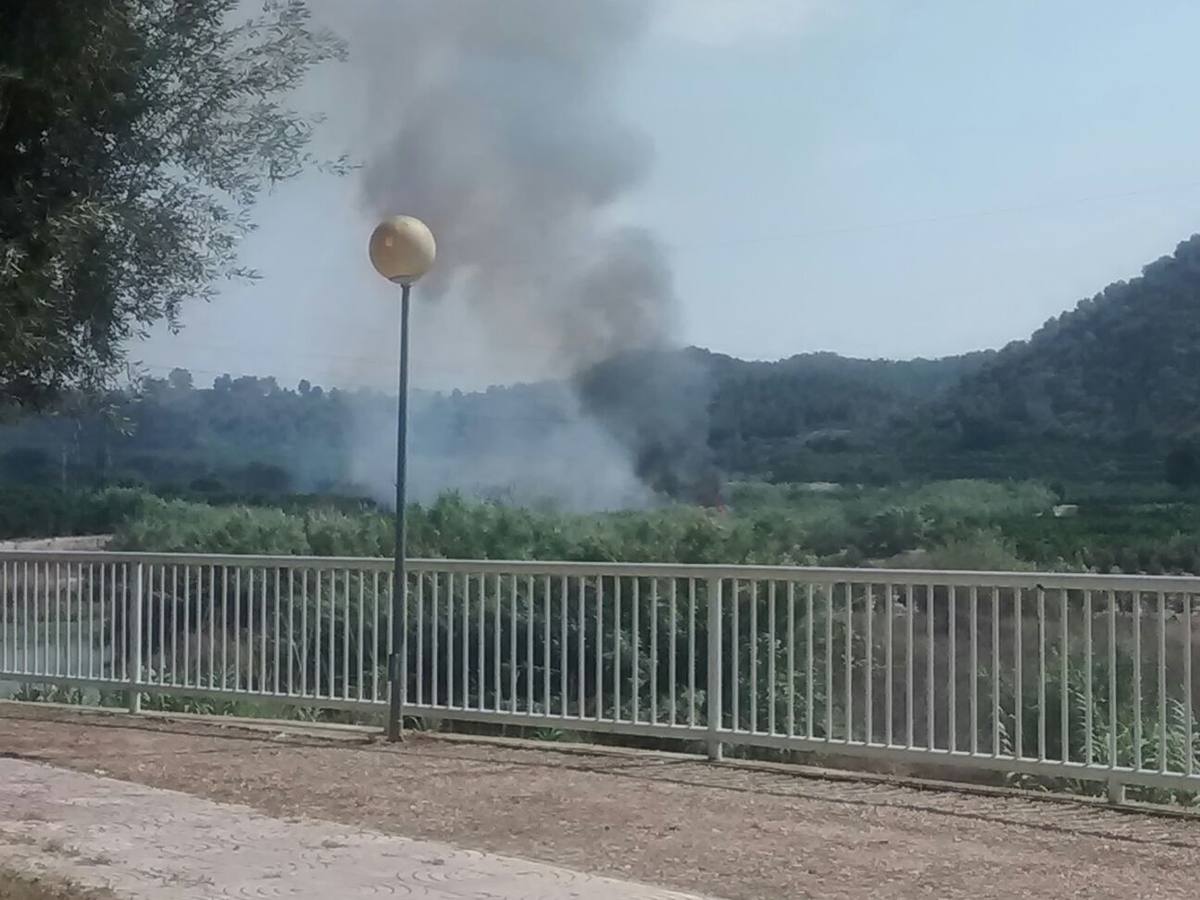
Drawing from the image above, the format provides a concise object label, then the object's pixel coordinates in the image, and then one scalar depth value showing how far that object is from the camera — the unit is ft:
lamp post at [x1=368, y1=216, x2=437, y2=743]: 26.76
